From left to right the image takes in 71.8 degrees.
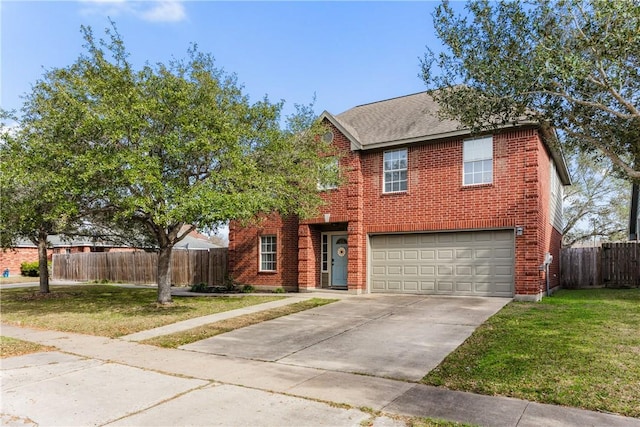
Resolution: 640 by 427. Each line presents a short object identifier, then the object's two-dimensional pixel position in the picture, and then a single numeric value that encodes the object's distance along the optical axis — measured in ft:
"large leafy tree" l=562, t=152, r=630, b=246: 92.79
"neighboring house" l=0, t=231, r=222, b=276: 111.45
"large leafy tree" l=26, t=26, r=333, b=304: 32.58
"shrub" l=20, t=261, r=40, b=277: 101.81
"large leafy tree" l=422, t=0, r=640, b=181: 19.79
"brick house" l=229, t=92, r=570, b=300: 43.50
